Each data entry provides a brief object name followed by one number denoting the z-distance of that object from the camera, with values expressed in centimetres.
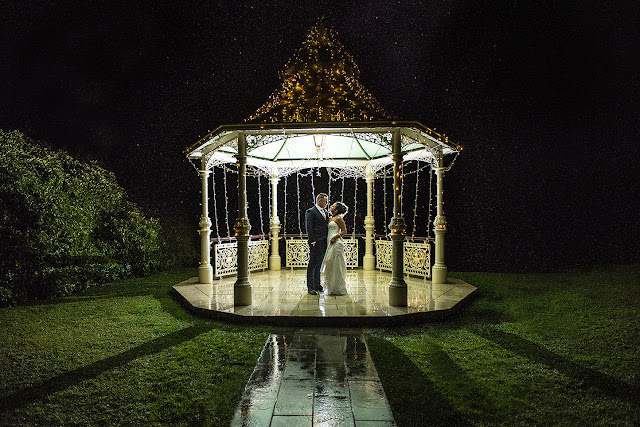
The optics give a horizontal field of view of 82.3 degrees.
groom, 750
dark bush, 832
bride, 740
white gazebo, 651
